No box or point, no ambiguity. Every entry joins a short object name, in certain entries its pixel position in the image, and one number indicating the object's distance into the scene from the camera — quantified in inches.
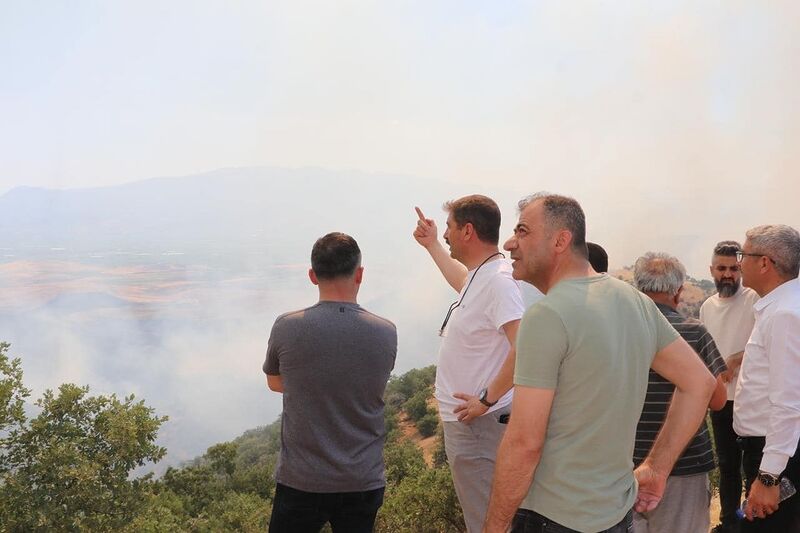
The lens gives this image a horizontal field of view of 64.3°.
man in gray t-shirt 101.0
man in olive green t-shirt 69.7
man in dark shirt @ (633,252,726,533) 111.5
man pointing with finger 107.3
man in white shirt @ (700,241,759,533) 170.2
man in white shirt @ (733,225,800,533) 114.0
